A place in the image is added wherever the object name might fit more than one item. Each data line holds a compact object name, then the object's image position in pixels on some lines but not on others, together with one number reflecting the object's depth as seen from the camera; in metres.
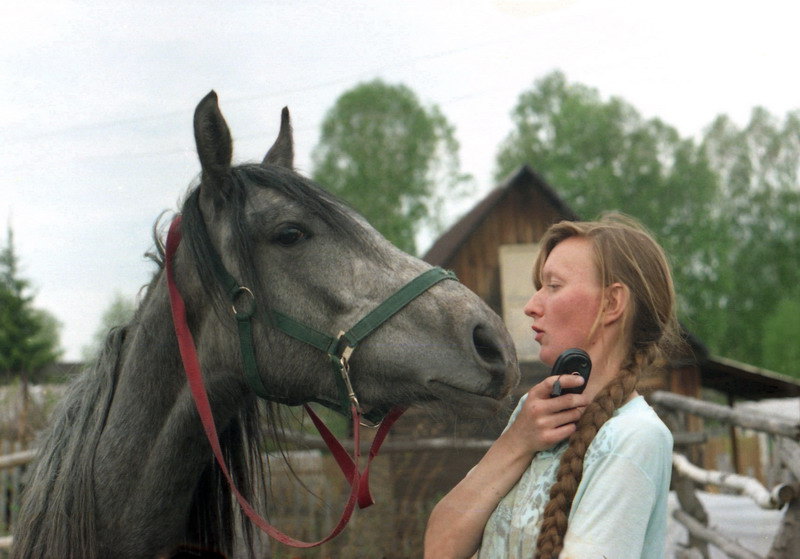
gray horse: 2.04
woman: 1.42
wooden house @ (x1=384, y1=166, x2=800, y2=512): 14.95
